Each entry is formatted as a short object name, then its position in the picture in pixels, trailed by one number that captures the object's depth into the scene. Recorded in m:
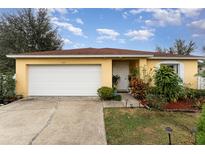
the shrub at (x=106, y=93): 8.22
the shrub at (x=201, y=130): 2.94
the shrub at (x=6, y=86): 8.37
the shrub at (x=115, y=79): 10.80
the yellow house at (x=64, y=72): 9.06
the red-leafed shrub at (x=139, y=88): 8.46
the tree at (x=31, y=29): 17.36
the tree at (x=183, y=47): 23.68
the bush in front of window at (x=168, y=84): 7.78
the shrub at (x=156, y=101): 6.74
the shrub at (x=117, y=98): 8.27
